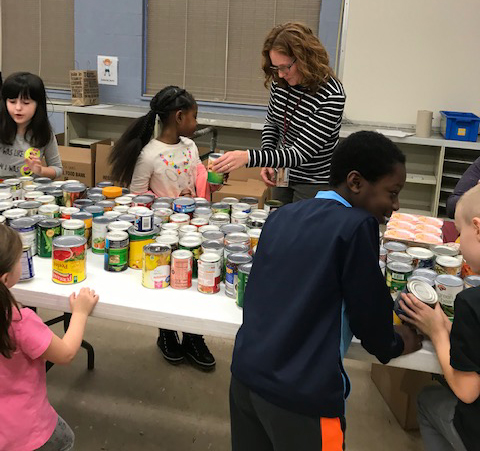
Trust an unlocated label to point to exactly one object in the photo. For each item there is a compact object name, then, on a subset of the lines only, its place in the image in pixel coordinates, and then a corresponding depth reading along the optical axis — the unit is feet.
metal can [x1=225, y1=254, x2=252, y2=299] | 5.02
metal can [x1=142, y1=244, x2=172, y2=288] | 5.13
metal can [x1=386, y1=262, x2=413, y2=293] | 4.94
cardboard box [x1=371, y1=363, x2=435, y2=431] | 7.06
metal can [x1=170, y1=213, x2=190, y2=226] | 6.14
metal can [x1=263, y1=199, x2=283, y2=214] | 6.69
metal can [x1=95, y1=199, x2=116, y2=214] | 6.49
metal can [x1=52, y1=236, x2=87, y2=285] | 5.12
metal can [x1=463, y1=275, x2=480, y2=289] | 4.76
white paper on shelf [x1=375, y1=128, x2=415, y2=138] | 13.86
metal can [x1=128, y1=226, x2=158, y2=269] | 5.51
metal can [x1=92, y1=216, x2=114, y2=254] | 5.78
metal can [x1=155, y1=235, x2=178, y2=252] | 5.35
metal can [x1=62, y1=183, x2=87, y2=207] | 6.72
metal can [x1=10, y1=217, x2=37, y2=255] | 5.49
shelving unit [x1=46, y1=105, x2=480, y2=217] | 13.99
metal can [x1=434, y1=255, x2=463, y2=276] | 5.13
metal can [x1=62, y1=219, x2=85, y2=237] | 5.52
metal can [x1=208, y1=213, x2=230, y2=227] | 6.23
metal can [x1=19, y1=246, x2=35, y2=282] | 5.11
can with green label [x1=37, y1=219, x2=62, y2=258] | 5.62
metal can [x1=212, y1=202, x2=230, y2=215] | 6.63
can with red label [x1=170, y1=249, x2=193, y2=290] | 5.17
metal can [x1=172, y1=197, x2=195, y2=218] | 6.50
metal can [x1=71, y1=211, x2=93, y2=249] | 5.89
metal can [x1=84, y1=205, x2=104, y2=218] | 6.15
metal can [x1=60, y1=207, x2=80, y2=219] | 6.06
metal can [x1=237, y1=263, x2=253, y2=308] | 4.82
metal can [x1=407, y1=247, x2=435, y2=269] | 5.24
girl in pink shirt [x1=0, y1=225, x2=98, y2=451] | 4.30
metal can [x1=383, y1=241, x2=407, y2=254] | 5.50
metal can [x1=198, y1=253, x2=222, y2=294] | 5.07
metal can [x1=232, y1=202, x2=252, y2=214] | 6.57
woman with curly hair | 7.22
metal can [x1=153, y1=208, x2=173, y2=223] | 6.23
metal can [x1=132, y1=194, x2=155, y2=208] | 6.68
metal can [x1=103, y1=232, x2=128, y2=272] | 5.43
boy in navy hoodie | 3.74
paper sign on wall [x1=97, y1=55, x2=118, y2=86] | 17.22
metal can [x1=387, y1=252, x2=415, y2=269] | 5.16
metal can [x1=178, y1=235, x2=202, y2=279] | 5.37
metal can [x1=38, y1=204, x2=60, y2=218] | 6.01
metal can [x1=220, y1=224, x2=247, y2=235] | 5.87
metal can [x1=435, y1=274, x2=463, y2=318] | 4.56
